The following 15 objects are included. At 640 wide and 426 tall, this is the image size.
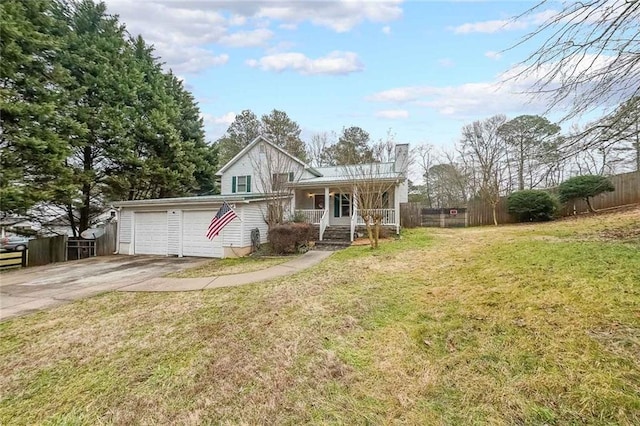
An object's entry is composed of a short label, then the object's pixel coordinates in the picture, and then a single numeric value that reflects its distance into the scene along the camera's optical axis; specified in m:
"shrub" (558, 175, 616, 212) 13.64
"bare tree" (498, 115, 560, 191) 20.67
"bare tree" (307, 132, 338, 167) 28.33
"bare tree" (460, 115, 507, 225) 19.69
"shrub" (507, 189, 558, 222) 14.92
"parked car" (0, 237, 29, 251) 15.81
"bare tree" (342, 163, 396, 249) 11.53
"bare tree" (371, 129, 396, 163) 14.50
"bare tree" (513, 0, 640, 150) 3.64
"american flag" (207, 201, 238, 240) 10.38
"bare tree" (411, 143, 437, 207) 27.14
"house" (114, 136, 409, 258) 12.02
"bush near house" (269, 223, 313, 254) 11.16
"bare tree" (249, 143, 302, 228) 13.17
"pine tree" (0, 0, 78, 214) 10.23
